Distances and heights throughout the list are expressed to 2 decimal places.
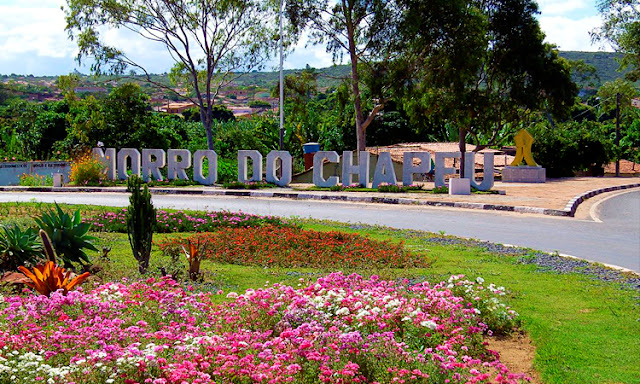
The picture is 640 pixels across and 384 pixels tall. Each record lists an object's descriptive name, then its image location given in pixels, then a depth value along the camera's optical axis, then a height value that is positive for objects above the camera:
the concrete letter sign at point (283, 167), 29.80 -0.27
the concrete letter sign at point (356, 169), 28.86 -0.33
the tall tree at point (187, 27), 34.25 +6.33
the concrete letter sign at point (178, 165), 31.19 -0.20
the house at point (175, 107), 131.07 +10.21
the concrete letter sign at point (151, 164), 31.22 -0.16
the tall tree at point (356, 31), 32.09 +5.58
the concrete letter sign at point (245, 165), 29.69 -0.19
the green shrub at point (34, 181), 30.78 -0.85
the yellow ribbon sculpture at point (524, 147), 35.97 +0.64
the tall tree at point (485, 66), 31.38 +4.35
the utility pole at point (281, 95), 32.78 +2.86
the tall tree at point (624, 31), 41.09 +7.31
